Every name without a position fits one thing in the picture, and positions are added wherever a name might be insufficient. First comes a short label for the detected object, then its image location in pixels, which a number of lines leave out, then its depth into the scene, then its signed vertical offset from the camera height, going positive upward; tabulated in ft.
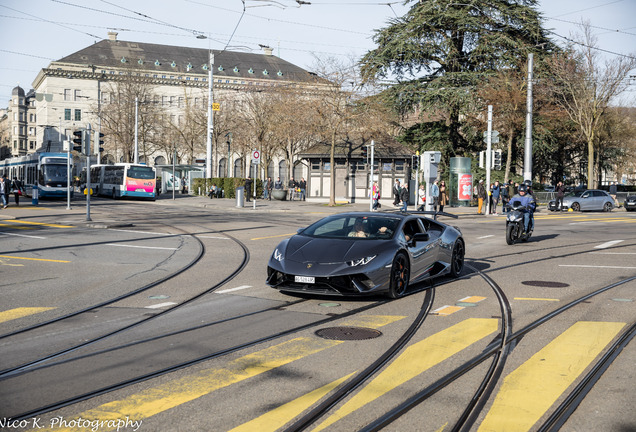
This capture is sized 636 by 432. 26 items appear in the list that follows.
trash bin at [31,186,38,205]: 122.68 -3.02
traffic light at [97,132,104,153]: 87.45 +4.99
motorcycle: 62.49 -3.25
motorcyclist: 64.34 -1.50
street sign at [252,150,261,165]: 119.27 +4.25
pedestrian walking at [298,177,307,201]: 172.45 -1.34
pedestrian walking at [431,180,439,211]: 110.01 -0.91
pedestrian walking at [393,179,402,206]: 134.31 -1.69
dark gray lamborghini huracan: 30.76 -3.45
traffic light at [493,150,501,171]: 119.38 +4.98
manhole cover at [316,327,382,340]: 23.81 -5.32
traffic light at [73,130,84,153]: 82.53 +4.69
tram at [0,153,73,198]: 146.61 +0.94
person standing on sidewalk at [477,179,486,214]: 115.24 -1.32
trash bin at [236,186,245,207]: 126.54 -2.64
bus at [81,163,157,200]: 159.43 -0.18
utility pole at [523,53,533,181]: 115.65 +9.62
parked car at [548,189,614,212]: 132.57 -2.63
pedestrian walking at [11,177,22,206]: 118.13 -2.23
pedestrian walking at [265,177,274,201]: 166.11 -2.34
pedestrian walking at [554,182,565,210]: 127.25 -1.40
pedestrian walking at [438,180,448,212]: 117.56 -1.30
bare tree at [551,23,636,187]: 152.87 +22.99
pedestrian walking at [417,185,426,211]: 117.70 -2.37
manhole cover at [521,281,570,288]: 37.01 -5.30
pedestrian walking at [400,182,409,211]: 118.93 -1.94
